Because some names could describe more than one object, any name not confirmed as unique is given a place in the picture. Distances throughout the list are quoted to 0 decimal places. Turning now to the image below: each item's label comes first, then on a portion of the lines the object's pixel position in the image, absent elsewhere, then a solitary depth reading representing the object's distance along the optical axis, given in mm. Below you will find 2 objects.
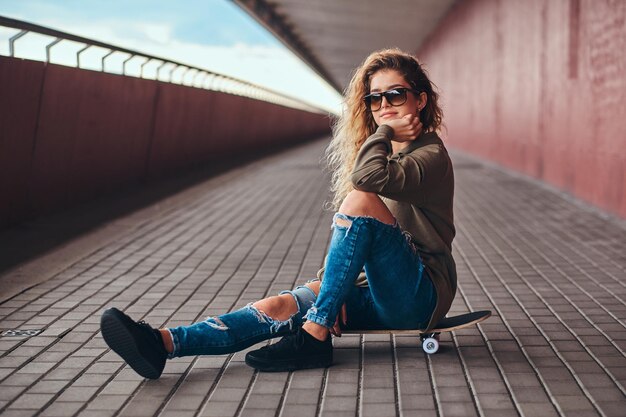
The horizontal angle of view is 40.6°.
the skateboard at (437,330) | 3711
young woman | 3434
